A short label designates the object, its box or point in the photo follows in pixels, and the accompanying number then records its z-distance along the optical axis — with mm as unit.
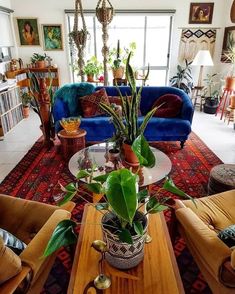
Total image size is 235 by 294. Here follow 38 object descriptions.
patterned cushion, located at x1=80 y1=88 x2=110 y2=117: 3459
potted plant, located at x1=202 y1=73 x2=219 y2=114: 5215
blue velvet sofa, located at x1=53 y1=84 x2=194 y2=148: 3277
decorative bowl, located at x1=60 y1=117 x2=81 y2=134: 2799
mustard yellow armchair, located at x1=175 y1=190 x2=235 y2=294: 1049
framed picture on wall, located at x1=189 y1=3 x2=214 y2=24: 5199
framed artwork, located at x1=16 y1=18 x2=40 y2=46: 5316
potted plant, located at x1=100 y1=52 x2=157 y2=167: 1542
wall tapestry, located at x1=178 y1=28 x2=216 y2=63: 5379
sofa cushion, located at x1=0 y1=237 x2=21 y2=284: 904
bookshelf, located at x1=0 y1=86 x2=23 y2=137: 3905
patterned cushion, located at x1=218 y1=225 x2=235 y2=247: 1189
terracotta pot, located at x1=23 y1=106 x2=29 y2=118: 4900
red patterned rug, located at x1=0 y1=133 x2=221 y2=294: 1521
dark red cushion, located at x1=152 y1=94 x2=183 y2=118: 3398
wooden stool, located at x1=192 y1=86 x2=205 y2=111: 5445
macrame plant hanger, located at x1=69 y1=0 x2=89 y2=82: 3697
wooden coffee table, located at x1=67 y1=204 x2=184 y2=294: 1001
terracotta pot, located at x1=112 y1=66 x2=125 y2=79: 4332
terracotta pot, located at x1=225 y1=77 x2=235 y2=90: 4398
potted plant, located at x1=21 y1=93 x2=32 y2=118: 4562
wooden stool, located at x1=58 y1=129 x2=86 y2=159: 2807
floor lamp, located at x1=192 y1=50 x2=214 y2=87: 4766
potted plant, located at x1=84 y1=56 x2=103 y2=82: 4914
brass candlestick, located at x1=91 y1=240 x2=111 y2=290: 999
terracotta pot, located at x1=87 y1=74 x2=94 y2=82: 4955
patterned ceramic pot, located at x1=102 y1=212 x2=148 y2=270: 959
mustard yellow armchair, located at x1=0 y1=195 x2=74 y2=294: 1002
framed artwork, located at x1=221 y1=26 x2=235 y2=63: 4898
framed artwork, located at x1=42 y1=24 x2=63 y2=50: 5355
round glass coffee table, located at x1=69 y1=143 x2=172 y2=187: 1912
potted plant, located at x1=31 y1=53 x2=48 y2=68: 5329
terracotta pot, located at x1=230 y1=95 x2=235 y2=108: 4274
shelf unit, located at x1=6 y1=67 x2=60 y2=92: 5223
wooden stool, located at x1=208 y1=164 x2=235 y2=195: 1963
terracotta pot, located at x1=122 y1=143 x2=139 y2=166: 1712
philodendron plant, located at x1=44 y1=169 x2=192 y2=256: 749
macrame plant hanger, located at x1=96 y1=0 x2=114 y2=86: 3346
